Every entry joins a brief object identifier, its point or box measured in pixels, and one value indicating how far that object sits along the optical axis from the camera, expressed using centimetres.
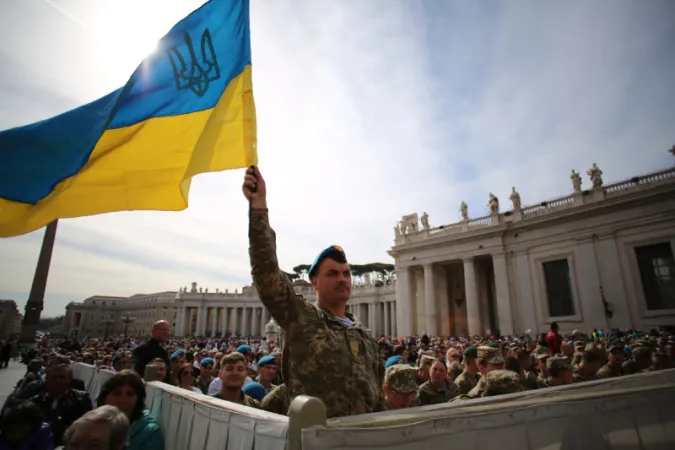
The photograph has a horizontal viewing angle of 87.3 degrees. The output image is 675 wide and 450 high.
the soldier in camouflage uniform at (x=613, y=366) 628
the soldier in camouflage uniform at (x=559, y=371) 496
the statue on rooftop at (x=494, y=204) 2784
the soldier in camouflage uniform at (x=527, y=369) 560
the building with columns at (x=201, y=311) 5572
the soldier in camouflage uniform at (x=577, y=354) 709
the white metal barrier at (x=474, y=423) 130
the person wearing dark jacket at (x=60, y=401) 484
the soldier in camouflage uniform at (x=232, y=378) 404
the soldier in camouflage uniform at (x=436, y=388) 510
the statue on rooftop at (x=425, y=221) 3203
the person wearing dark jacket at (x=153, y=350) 595
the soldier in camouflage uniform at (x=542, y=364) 609
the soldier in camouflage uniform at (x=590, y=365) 583
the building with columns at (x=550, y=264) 2075
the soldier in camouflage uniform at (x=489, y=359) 527
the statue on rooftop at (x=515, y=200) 2705
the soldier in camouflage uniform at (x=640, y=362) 646
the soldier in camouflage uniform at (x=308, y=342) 222
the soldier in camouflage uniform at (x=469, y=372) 590
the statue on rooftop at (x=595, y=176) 2324
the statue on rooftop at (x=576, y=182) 2409
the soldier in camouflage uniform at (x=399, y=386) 325
